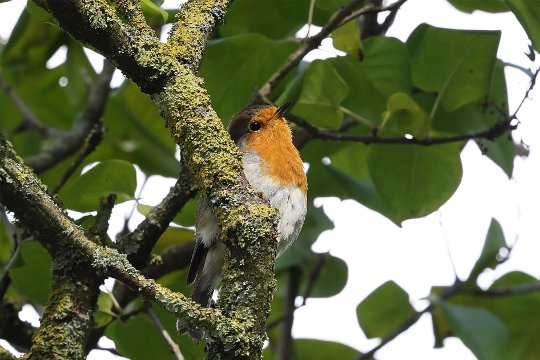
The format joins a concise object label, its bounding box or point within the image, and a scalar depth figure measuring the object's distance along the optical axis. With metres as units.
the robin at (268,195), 8.23
